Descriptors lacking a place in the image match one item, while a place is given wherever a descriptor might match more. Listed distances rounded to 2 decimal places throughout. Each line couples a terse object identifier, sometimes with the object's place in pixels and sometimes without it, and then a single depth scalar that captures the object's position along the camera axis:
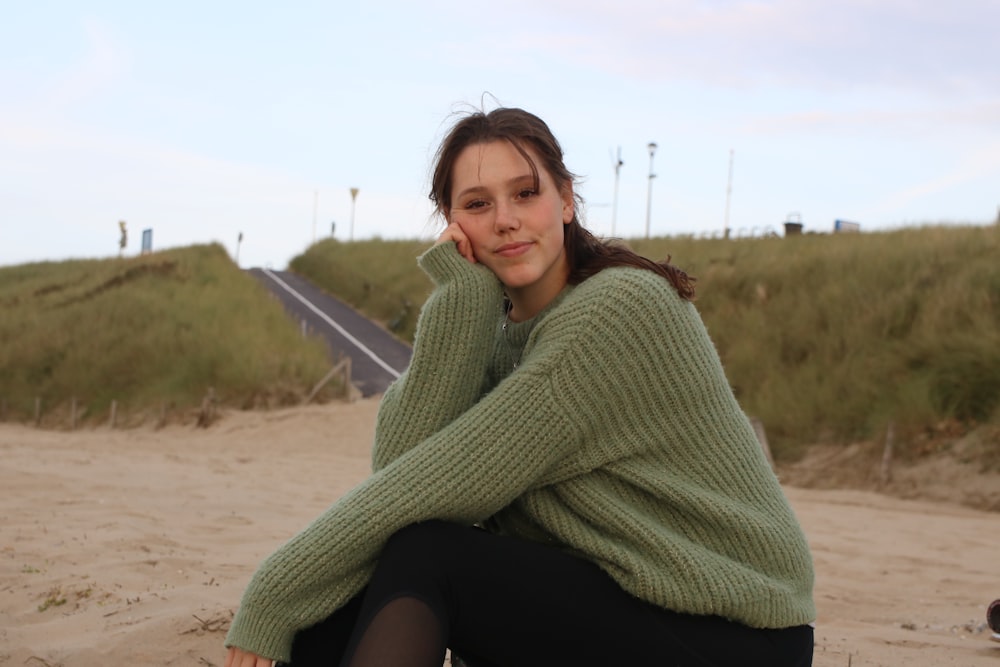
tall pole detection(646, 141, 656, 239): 27.72
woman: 1.86
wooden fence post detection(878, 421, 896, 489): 9.98
